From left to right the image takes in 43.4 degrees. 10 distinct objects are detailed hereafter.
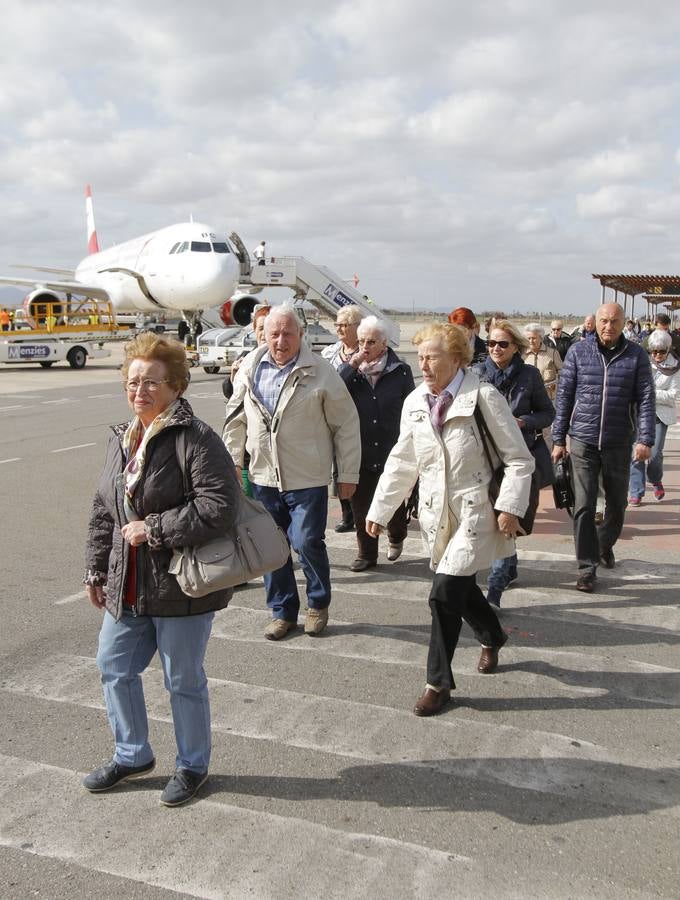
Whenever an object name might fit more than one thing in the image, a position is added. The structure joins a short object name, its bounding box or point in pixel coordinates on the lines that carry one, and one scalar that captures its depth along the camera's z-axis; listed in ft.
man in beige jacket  16.15
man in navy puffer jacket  19.11
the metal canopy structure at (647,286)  85.15
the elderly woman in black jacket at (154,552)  9.99
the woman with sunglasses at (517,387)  17.87
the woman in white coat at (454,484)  12.98
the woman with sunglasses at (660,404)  28.27
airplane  94.73
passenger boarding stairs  103.55
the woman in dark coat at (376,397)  20.43
